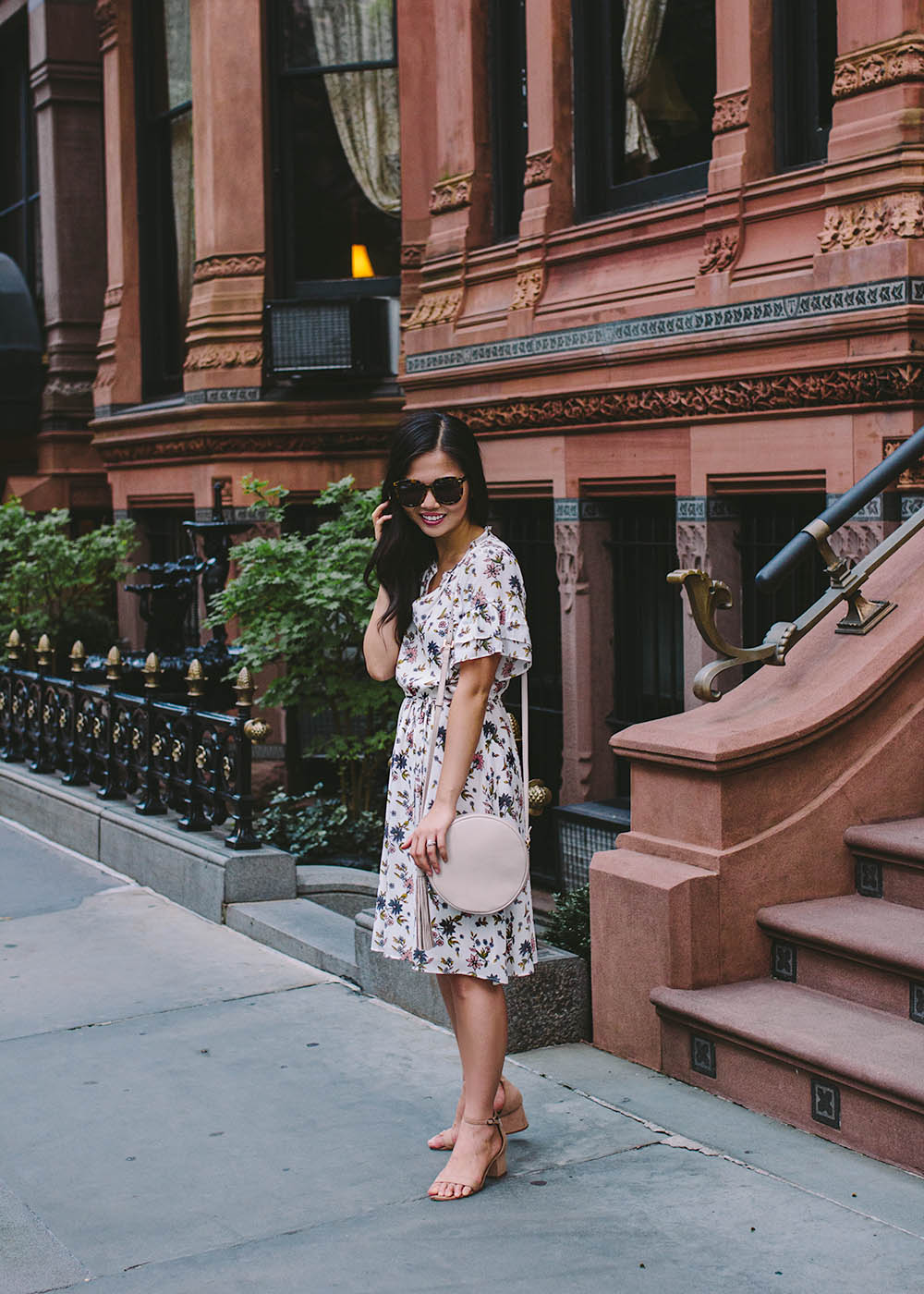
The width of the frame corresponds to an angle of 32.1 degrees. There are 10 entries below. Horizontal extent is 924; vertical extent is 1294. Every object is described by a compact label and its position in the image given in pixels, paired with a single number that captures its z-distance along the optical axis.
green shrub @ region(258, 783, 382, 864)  8.99
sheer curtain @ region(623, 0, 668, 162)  9.48
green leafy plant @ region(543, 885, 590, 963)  6.00
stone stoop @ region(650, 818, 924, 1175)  4.55
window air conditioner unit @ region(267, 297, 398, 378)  12.33
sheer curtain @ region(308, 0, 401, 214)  12.67
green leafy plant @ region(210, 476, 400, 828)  8.81
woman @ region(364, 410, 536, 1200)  4.38
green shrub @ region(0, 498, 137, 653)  12.93
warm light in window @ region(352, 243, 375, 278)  12.96
